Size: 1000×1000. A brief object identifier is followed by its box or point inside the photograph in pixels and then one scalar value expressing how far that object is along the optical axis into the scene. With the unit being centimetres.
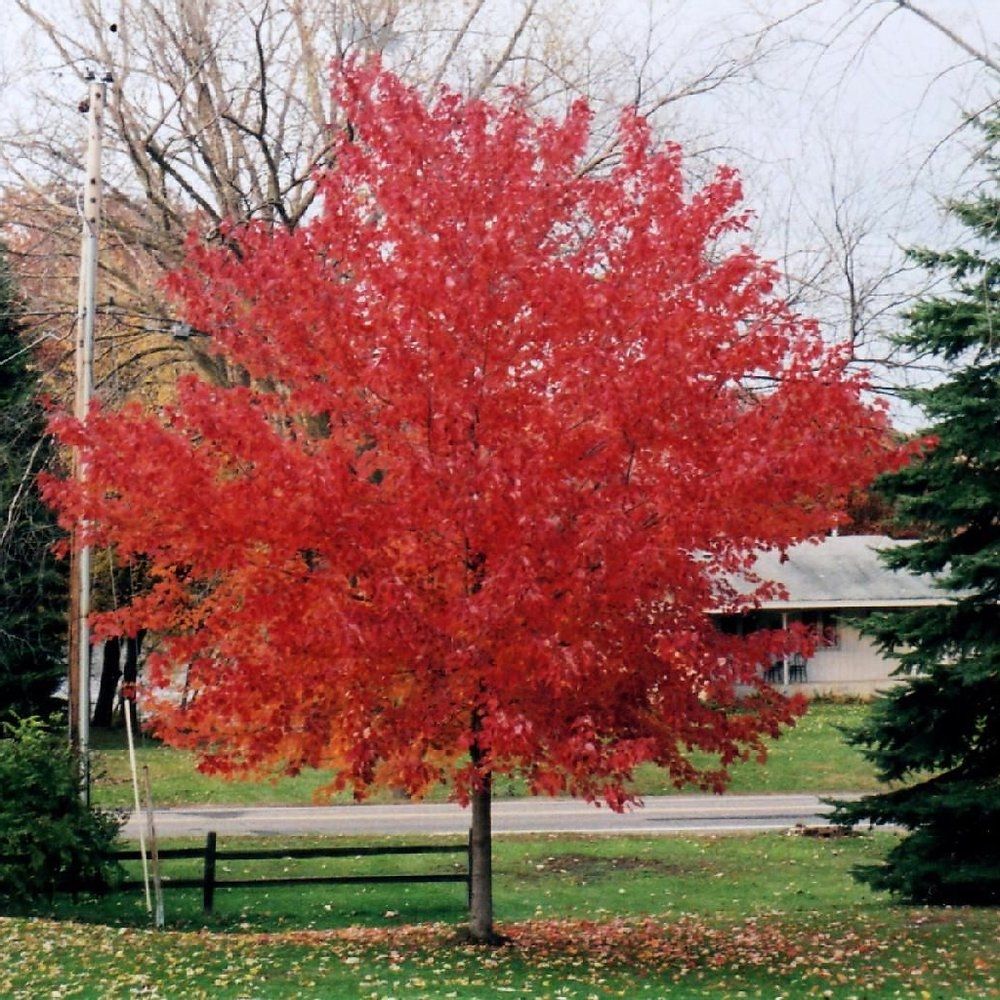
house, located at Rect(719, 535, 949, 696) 4353
